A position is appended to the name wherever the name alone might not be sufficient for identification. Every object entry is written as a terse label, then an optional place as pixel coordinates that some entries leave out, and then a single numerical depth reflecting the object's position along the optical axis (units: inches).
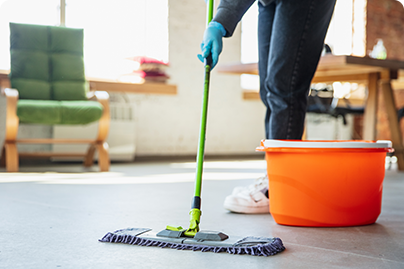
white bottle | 145.2
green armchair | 106.4
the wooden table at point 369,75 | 100.8
